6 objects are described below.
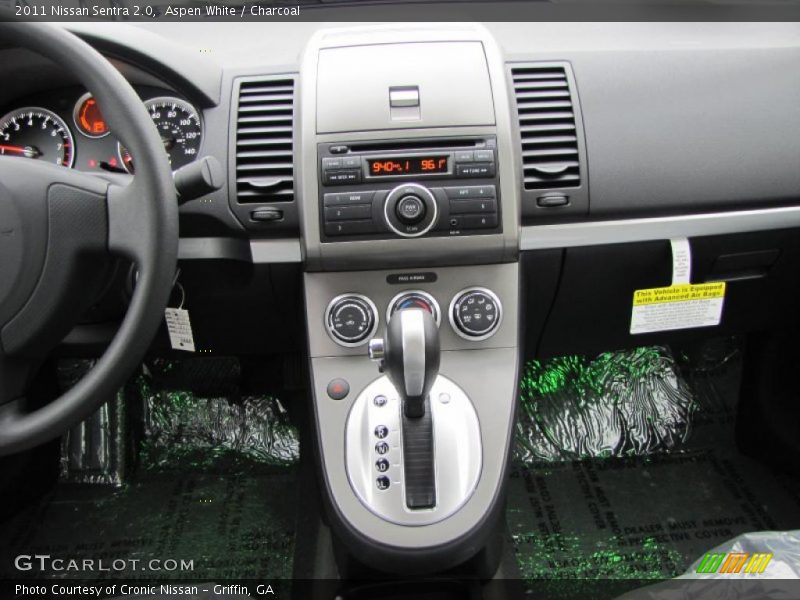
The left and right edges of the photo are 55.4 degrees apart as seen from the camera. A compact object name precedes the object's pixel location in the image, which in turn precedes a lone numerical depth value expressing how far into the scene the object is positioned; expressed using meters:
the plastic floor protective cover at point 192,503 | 1.72
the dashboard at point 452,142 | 1.27
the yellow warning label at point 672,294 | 1.48
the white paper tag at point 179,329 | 1.42
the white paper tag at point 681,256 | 1.41
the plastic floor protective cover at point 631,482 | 1.66
